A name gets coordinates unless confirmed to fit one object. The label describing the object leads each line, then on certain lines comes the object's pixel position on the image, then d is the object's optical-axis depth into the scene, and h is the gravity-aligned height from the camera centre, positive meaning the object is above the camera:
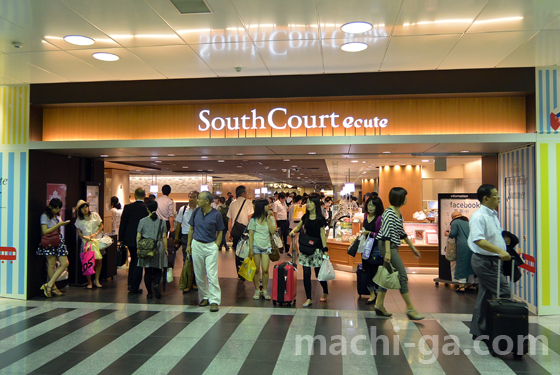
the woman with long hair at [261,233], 6.10 -0.59
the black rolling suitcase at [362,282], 6.19 -1.34
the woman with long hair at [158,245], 6.25 -0.79
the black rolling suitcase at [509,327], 3.92 -1.29
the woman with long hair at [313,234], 5.80 -0.57
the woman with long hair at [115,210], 8.65 -0.35
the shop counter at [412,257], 8.38 -1.31
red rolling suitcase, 5.79 -1.30
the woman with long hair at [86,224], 6.88 -0.52
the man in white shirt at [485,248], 4.10 -0.56
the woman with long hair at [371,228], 5.77 -0.49
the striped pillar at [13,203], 6.45 -0.15
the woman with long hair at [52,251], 6.46 -0.91
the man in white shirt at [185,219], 6.82 -0.43
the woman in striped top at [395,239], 5.09 -0.57
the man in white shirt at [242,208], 7.70 -0.27
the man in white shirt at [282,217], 11.14 -0.64
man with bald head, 5.60 -0.68
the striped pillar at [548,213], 5.62 -0.27
